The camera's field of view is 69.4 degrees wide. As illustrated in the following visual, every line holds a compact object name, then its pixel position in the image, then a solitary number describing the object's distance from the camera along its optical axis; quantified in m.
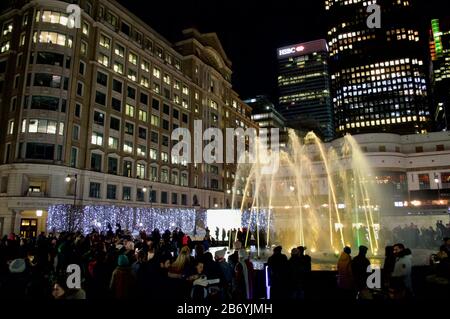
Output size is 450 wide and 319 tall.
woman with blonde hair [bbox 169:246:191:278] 7.77
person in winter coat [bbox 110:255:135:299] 6.67
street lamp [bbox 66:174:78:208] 41.70
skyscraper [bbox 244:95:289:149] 151.00
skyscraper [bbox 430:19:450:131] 156.12
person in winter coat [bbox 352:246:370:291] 8.92
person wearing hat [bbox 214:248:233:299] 7.83
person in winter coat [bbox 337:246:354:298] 9.10
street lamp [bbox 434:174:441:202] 58.45
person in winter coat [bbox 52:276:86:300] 5.37
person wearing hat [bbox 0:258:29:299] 6.29
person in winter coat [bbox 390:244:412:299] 8.62
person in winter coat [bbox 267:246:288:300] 8.73
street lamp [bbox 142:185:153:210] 54.29
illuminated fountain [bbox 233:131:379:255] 38.94
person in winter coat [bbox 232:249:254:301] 8.16
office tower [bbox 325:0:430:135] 145.00
